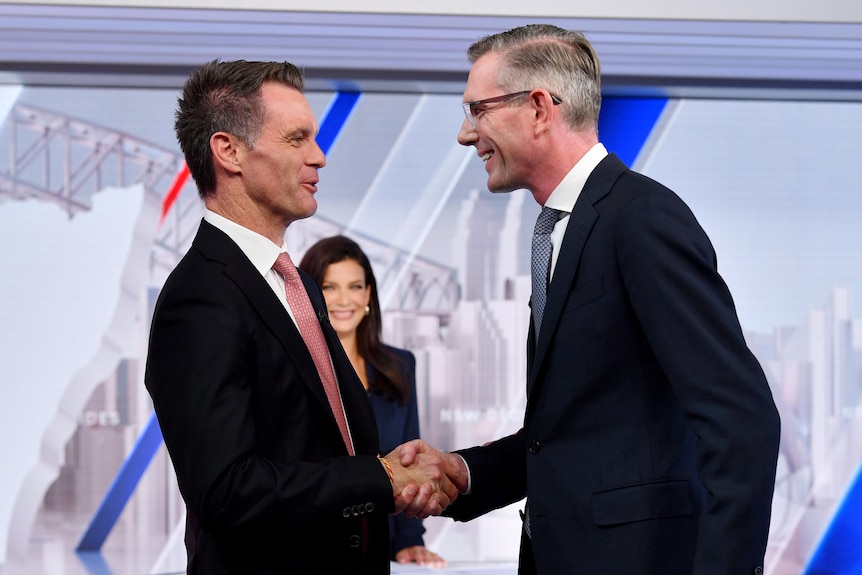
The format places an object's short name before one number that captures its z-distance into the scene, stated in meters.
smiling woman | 6.36
